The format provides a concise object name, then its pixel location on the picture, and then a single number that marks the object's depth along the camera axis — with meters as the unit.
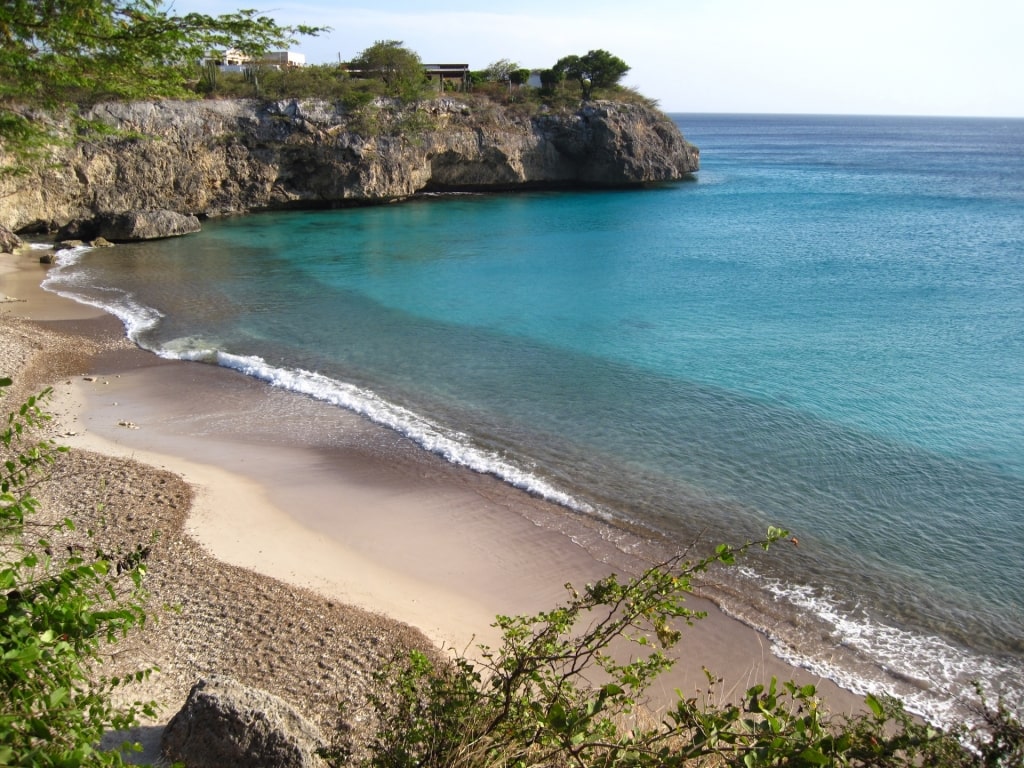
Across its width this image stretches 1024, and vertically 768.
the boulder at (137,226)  39.31
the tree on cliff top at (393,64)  54.51
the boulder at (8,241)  35.28
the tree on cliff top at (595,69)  65.25
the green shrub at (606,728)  4.02
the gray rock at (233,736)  6.63
